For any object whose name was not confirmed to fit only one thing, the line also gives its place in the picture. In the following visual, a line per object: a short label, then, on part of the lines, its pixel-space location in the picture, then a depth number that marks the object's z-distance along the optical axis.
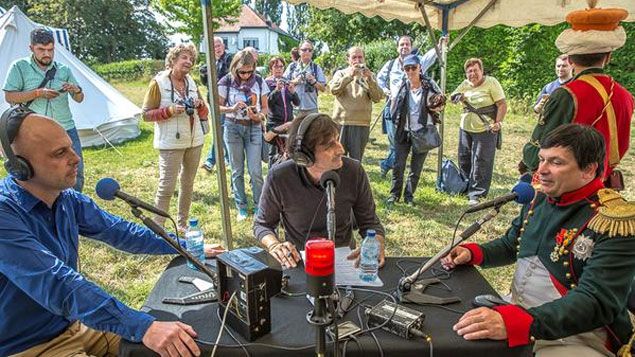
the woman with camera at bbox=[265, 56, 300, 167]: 5.71
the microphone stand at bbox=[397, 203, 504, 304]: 1.69
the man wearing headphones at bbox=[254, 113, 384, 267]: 2.48
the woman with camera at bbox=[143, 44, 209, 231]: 4.34
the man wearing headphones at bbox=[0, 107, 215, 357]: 1.62
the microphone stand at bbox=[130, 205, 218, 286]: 1.69
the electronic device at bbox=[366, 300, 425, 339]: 1.63
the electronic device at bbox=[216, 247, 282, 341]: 1.58
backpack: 6.36
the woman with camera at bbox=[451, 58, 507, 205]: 5.96
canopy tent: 5.47
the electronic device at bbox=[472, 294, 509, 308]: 1.79
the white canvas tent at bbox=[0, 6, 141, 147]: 8.09
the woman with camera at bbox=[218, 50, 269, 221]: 5.06
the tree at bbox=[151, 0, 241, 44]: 25.75
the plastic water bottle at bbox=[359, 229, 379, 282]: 2.11
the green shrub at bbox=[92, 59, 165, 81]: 28.36
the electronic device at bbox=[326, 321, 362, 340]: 1.62
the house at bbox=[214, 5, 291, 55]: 55.88
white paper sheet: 2.05
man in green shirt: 4.64
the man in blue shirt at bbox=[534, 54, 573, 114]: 5.83
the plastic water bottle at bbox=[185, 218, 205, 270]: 2.20
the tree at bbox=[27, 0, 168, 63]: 36.91
